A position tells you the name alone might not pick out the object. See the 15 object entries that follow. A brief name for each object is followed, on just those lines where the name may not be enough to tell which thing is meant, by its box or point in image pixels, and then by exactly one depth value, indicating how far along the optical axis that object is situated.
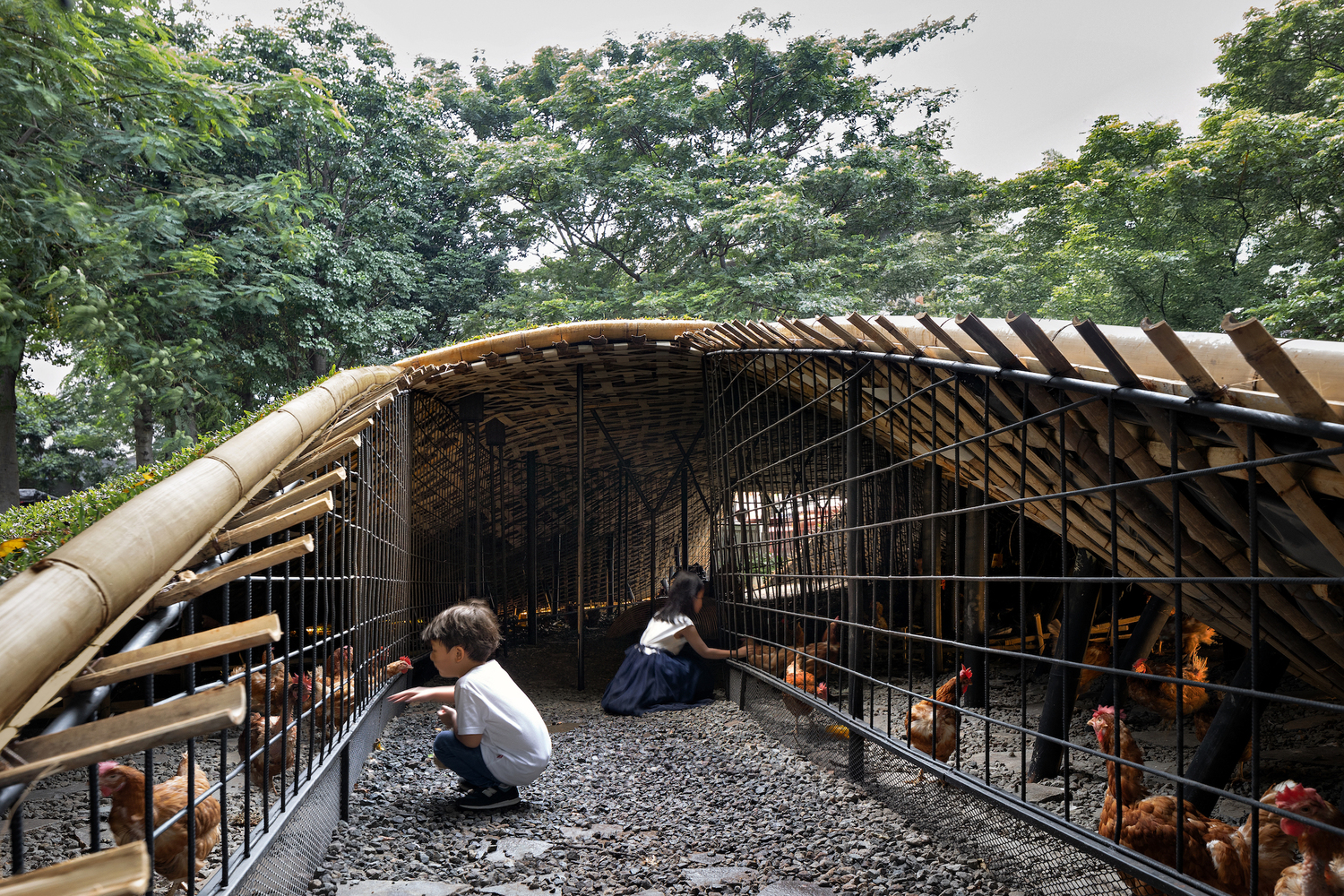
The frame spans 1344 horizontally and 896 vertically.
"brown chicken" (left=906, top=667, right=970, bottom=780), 2.85
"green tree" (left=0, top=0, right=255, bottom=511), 6.55
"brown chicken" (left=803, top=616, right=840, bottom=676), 3.68
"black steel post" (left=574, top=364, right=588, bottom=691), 5.79
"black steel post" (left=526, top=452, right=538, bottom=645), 7.29
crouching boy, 3.16
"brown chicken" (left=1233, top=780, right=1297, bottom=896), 1.87
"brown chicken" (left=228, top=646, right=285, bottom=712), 2.91
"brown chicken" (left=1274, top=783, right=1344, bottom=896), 1.54
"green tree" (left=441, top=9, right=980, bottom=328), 13.33
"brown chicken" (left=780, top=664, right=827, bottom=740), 3.87
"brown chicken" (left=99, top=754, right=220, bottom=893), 1.79
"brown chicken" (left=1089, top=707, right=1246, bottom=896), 1.86
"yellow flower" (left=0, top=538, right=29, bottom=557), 3.63
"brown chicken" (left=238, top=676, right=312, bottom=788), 1.92
